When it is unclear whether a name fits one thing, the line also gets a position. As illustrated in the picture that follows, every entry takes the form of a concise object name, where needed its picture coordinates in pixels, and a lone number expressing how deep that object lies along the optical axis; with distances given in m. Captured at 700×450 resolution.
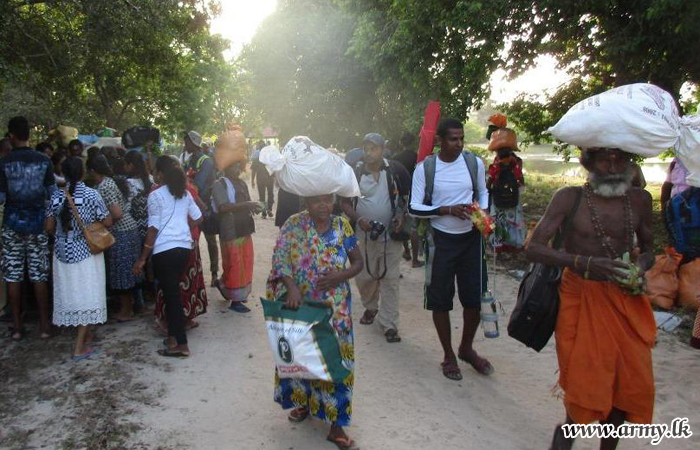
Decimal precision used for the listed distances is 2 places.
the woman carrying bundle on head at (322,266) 3.48
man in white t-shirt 4.53
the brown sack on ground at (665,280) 6.22
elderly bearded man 2.96
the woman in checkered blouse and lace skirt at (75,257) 4.93
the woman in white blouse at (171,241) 4.97
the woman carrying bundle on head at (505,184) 7.81
